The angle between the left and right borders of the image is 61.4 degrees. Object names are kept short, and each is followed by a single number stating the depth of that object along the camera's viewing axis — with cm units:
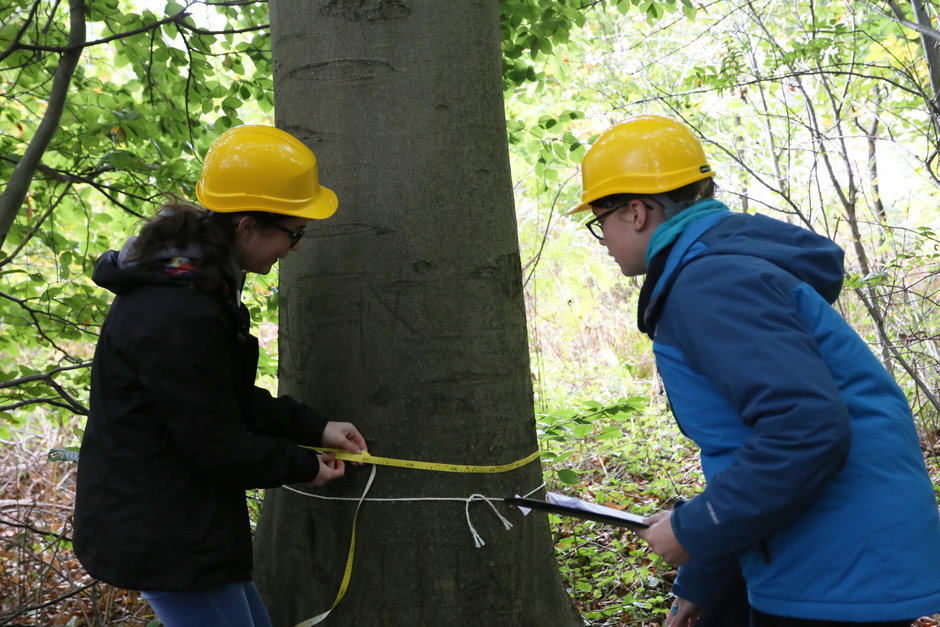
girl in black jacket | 198
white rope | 234
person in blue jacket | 151
